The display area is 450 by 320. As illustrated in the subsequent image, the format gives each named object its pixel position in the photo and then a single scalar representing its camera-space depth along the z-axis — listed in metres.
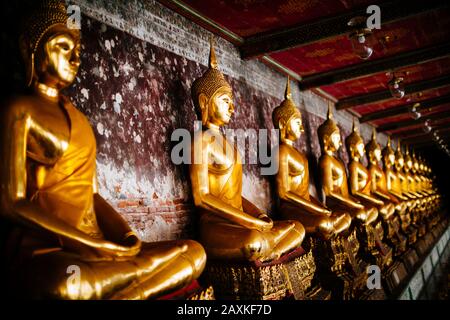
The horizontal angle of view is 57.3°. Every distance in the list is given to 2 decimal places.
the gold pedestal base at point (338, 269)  4.04
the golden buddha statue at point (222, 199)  2.88
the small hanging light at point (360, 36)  3.62
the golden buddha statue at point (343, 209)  4.26
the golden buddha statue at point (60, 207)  1.71
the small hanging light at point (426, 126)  9.34
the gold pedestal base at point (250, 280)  2.80
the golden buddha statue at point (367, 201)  5.34
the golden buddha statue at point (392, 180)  7.76
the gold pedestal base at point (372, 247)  5.26
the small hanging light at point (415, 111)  7.48
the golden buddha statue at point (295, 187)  4.05
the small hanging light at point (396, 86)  5.20
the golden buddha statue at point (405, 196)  8.00
